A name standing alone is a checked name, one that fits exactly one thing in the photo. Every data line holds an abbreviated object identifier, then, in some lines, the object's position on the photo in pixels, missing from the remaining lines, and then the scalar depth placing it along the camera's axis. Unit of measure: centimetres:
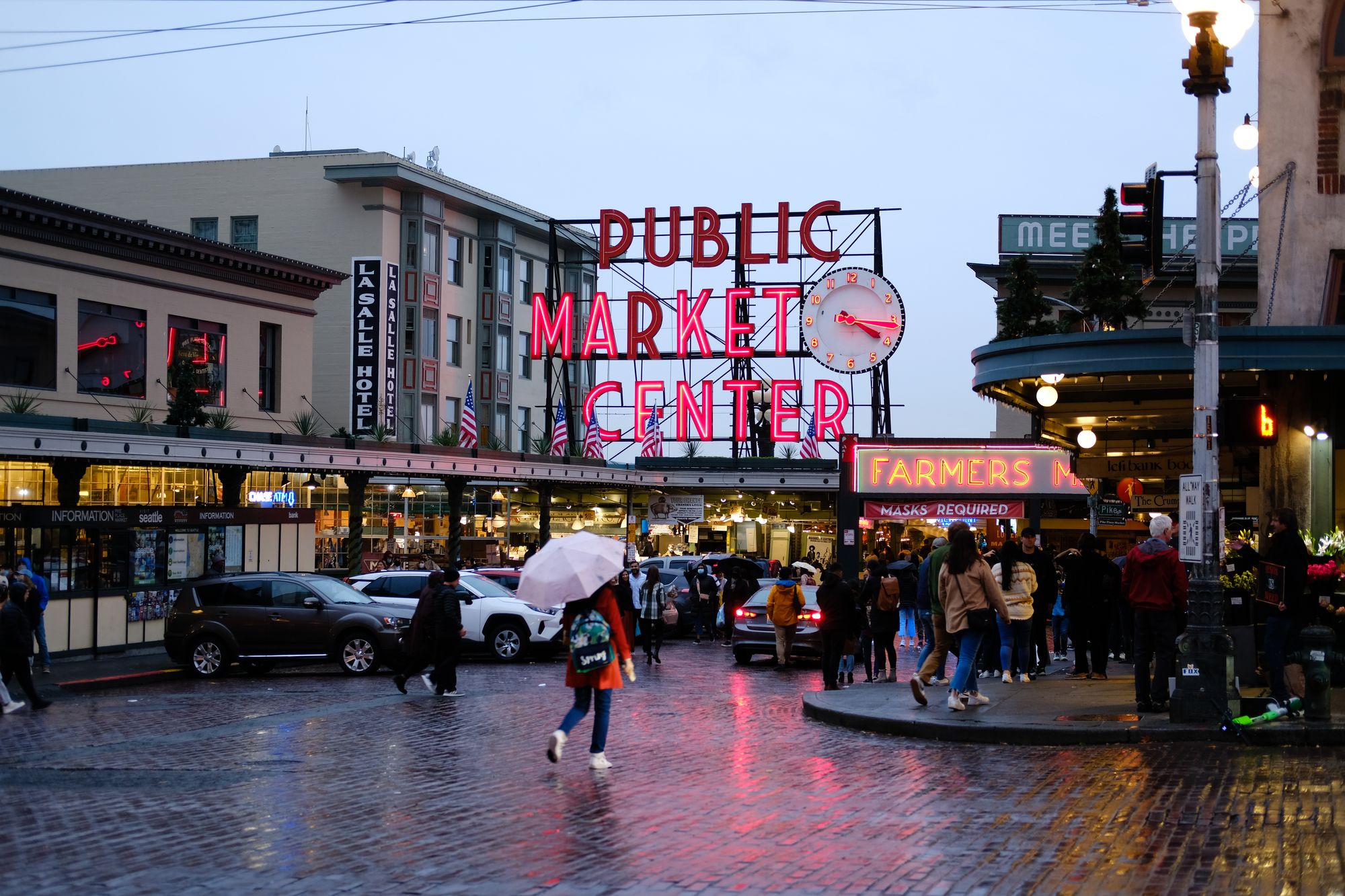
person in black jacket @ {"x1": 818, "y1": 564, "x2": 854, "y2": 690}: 1903
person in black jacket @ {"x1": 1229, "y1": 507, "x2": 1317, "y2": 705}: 1374
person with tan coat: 1497
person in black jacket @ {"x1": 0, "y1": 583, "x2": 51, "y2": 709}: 1778
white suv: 2514
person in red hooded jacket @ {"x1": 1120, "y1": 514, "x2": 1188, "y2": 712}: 1465
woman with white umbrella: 1191
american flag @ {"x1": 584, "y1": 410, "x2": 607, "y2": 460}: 4872
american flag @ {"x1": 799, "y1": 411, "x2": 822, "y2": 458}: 5184
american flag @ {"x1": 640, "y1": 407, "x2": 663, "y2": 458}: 5341
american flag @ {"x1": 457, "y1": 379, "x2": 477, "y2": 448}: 4347
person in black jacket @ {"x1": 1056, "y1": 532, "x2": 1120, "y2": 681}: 1838
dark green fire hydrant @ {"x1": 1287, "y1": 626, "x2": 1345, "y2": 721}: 1296
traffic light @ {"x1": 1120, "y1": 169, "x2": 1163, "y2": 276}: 1402
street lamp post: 1360
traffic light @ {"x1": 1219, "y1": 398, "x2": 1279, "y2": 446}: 1494
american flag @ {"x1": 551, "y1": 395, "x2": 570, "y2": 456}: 4772
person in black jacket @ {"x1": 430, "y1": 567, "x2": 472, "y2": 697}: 1869
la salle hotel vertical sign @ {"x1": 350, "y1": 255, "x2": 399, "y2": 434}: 4359
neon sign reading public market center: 5488
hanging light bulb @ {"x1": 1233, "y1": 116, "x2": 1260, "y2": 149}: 2459
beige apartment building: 5366
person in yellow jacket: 2334
